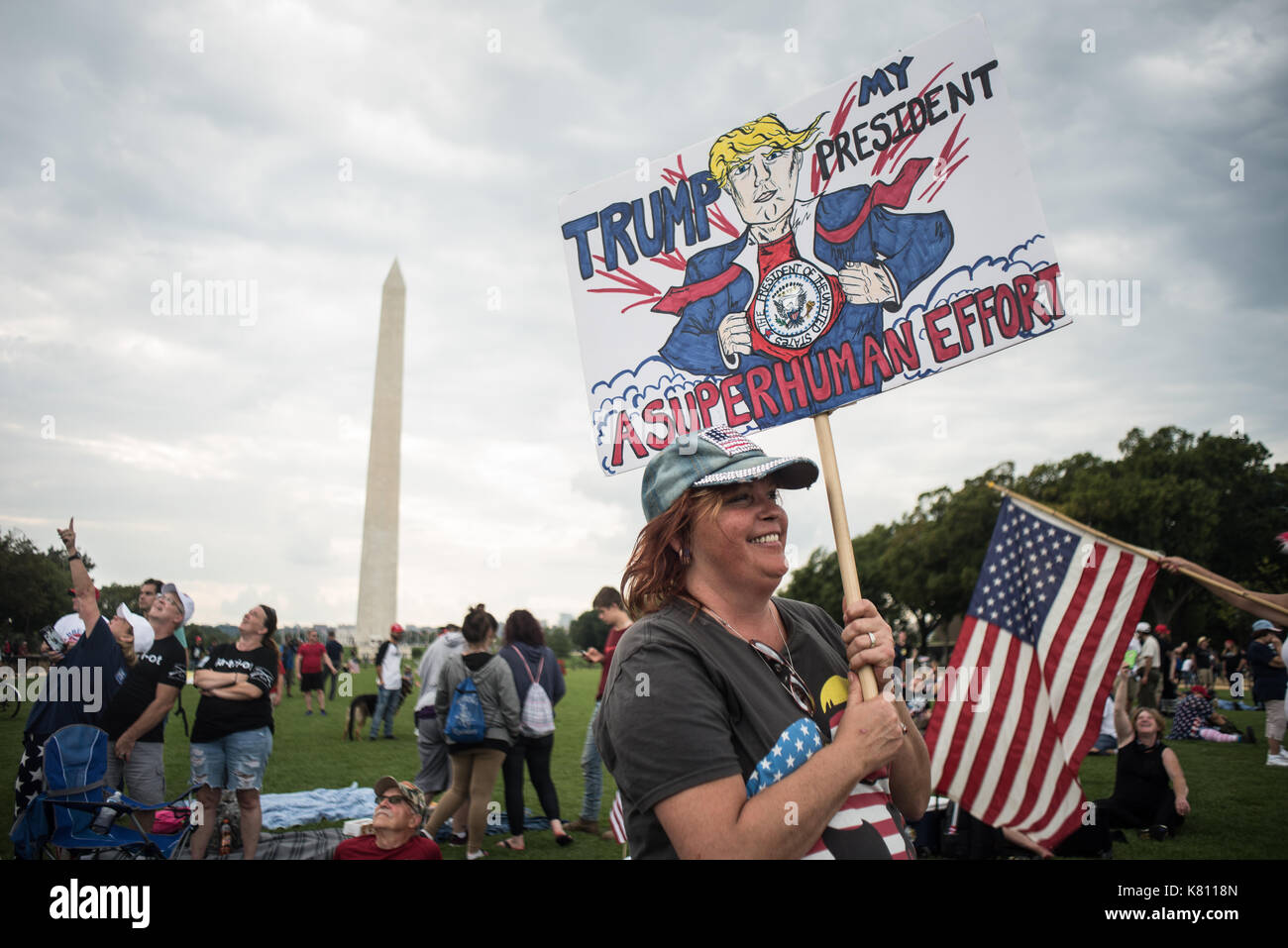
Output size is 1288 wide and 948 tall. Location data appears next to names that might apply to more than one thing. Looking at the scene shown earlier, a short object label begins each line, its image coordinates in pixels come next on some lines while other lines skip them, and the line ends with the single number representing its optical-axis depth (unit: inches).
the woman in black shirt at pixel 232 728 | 271.6
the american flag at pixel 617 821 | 225.6
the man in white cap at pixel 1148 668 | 621.3
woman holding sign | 72.9
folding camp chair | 257.6
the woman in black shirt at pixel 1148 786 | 356.5
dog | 647.8
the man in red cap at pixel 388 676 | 654.5
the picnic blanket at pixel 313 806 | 382.6
